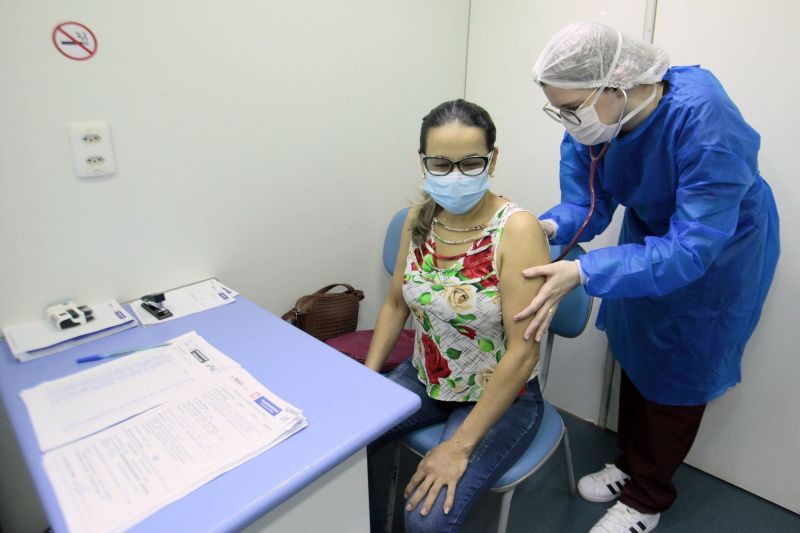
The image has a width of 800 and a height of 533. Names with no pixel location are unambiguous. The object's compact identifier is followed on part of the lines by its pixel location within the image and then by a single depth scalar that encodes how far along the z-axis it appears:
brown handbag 1.67
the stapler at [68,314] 1.15
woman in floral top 1.10
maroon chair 1.63
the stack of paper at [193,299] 1.28
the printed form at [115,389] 0.84
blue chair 1.18
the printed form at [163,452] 0.68
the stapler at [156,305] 1.25
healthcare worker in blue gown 1.06
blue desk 0.68
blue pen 1.05
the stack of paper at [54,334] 1.07
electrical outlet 1.16
